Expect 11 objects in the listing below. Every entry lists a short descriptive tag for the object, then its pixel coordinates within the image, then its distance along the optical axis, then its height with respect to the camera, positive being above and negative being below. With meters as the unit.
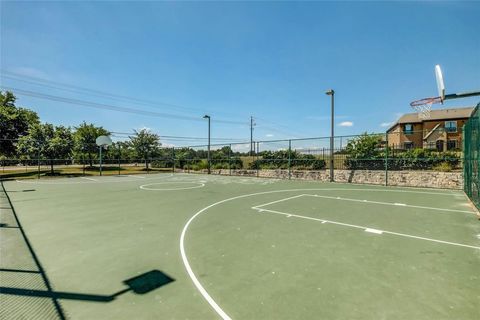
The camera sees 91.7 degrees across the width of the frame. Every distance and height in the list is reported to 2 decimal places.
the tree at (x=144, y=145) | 31.02 +2.28
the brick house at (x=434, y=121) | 24.69 +6.39
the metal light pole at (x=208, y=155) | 22.18 +0.66
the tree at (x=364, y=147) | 14.70 +1.03
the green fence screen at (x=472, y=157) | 6.25 +0.18
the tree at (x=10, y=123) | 20.52 +3.76
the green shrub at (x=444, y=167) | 12.13 -0.21
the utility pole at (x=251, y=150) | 18.97 +1.00
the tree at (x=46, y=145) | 20.44 +1.48
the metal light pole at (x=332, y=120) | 14.30 +2.63
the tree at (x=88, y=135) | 30.47 +3.80
